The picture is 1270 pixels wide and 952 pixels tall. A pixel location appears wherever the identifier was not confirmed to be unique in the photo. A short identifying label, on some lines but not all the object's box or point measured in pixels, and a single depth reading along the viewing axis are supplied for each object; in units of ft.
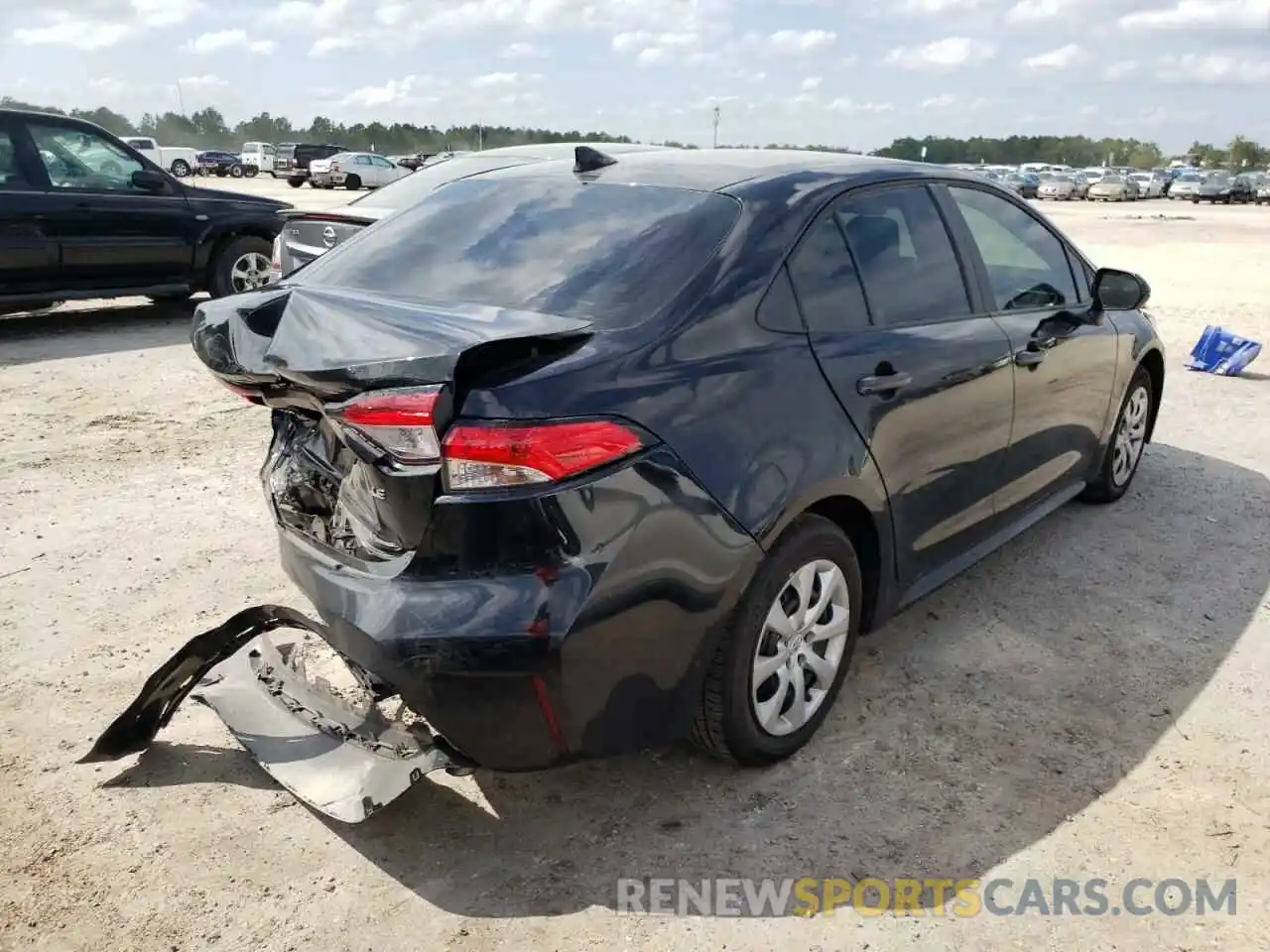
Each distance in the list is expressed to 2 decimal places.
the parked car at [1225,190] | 159.74
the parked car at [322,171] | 120.47
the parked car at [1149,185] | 166.71
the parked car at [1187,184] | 160.35
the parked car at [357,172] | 119.96
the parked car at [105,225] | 27.78
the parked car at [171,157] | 136.77
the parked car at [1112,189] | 156.04
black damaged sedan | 7.50
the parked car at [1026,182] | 150.41
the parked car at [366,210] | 23.08
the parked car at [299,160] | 134.51
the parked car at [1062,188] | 153.99
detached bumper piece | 8.35
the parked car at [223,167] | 171.77
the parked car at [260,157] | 176.35
